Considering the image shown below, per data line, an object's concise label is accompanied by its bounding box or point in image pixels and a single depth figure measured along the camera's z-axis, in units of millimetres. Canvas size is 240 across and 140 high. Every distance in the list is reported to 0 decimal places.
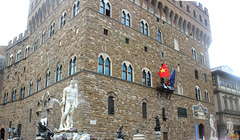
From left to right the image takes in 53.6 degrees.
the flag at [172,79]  22067
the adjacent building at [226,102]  31141
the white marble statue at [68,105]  13852
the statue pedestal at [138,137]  15303
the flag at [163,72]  21344
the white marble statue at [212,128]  26438
